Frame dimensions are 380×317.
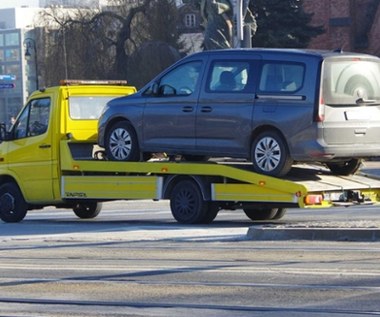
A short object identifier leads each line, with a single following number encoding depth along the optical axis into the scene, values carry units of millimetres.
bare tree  61469
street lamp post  61569
